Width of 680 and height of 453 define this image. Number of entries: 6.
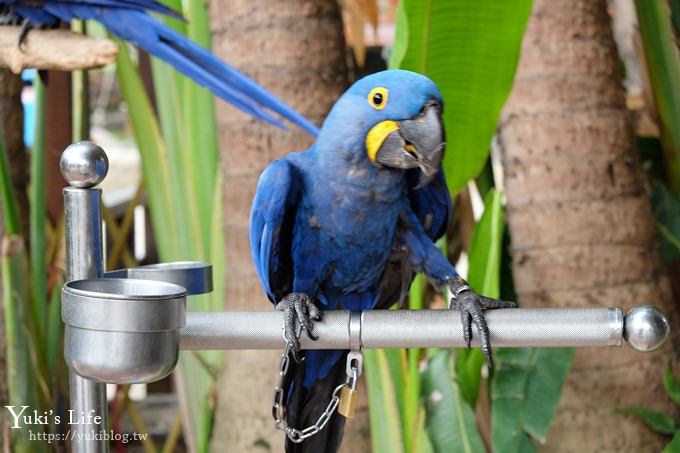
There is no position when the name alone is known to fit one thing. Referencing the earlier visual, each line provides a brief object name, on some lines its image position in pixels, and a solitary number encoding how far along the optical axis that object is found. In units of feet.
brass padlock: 5.60
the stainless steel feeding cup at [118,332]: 4.92
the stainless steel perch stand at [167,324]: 4.94
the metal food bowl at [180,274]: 5.51
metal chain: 5.58
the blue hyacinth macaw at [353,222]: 5.65
